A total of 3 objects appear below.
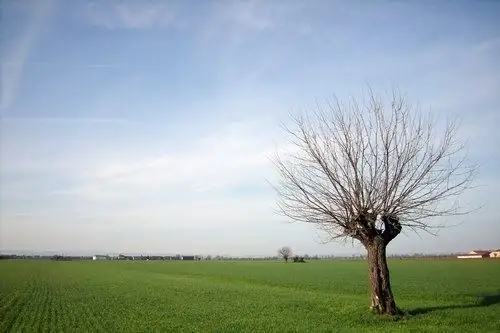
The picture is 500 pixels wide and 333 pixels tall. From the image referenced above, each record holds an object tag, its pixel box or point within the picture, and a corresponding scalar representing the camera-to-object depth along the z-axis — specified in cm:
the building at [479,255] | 18744
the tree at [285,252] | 17981
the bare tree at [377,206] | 2161
